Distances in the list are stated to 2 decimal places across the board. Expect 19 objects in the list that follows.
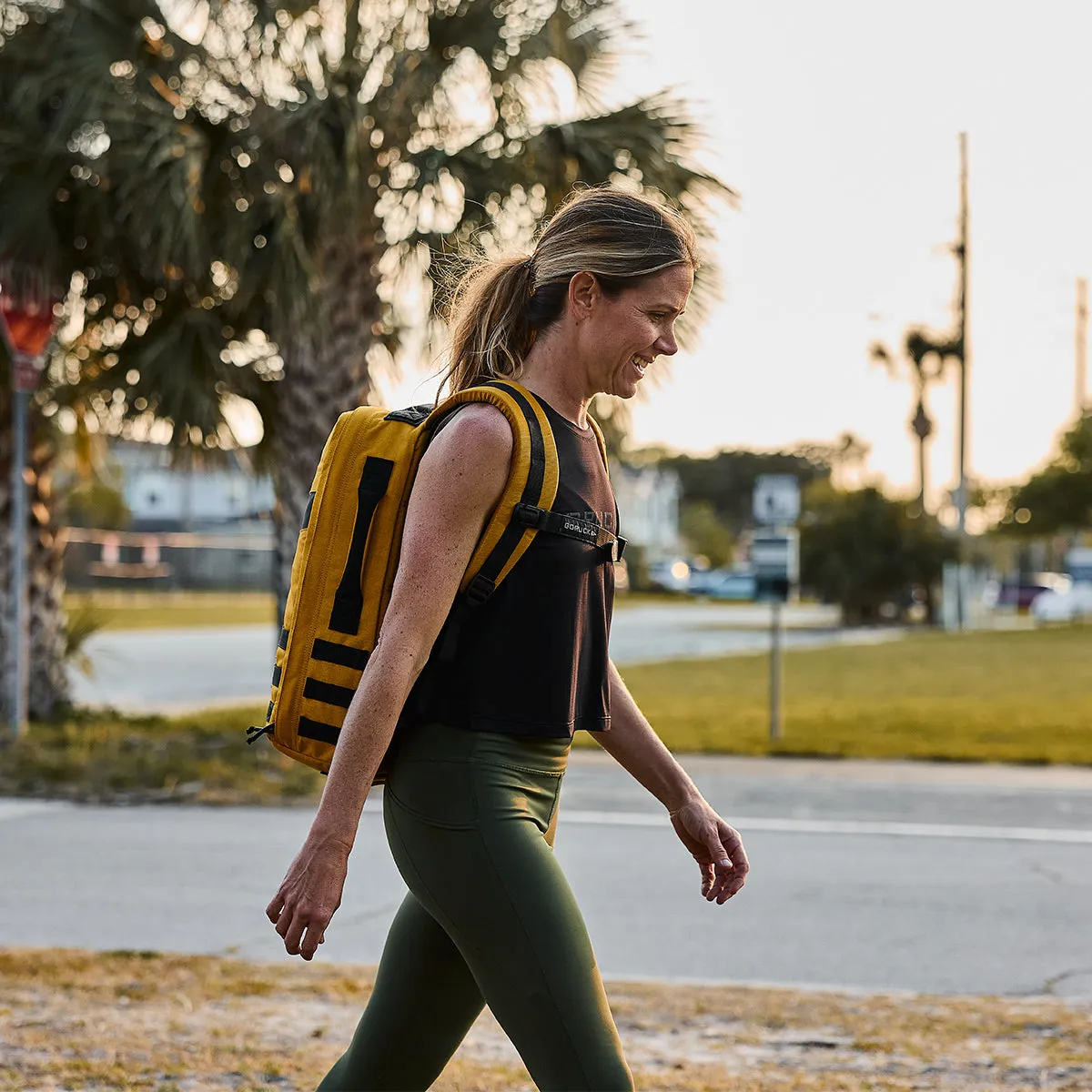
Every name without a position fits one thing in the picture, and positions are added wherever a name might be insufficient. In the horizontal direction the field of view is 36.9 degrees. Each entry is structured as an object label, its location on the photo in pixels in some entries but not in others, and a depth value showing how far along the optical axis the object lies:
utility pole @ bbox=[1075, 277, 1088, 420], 53.90
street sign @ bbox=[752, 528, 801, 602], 12.73
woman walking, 2.23
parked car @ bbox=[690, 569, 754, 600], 72.38
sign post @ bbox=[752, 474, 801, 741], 12.74
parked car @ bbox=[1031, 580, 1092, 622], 51.48
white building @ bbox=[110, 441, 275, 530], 72.44
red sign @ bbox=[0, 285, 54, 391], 11.07
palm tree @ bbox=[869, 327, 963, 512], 39.12
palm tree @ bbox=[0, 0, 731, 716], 10.65
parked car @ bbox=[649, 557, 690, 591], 75.50
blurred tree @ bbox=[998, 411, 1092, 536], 44.78
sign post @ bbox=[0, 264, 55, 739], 11.12
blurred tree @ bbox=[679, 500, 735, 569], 98.50
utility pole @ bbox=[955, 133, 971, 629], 35.47
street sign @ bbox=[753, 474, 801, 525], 12.82
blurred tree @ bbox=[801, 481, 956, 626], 39.22
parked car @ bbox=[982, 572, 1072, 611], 62.66
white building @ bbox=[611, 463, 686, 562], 100.94
